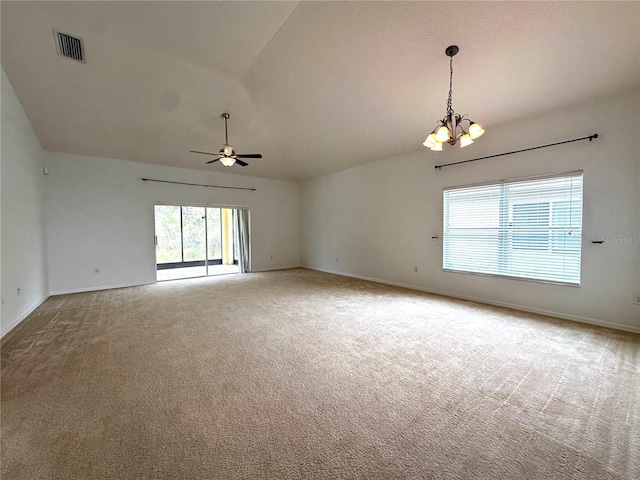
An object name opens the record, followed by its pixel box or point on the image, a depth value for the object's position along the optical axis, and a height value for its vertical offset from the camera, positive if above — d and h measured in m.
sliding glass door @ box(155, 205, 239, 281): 7.22 -0.30
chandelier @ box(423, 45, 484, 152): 2.65 +0.98
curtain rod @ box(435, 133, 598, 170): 3.52 +1.23
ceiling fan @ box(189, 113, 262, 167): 4.25 +1.23
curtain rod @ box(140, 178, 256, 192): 6.26 +1.24
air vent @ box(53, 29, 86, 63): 3.13 +2.31
